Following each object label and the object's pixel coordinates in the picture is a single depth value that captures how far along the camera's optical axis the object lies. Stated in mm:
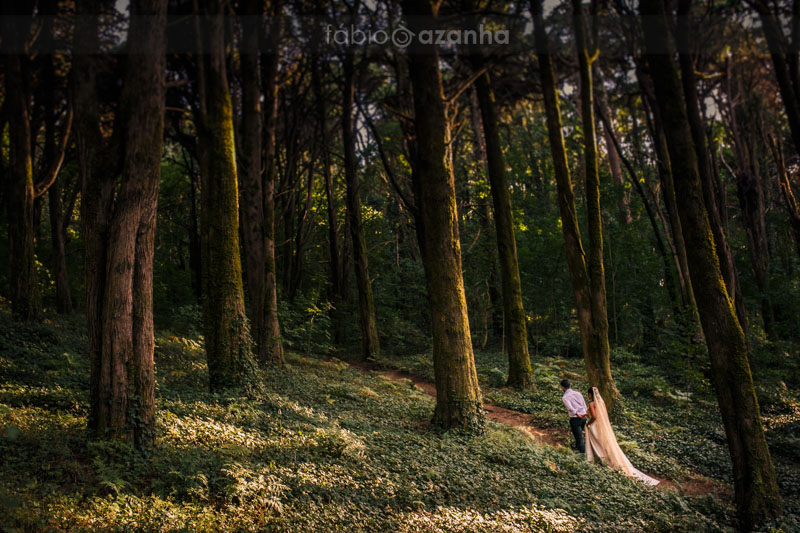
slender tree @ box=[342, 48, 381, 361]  19109
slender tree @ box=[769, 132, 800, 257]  13578
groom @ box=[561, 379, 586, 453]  11305
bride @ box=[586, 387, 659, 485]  10148
